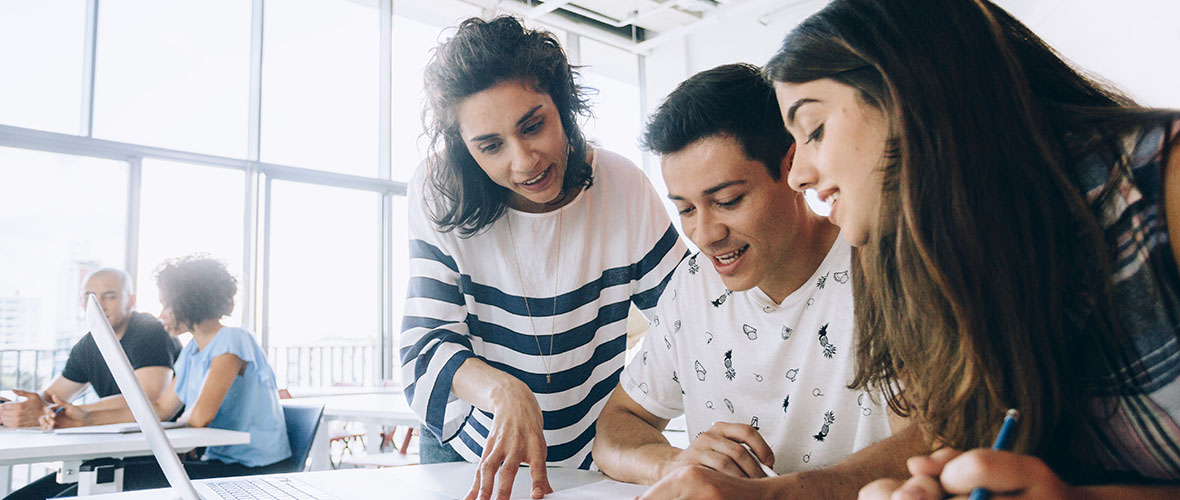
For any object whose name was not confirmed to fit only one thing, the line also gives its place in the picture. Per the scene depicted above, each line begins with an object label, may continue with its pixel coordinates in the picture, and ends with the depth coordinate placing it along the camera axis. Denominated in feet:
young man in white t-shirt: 4.00
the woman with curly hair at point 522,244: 4.58
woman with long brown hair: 2.12
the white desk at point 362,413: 10.62
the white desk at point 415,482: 3.62
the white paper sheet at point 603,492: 3.54
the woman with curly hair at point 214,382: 9.50
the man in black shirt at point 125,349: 10.86
